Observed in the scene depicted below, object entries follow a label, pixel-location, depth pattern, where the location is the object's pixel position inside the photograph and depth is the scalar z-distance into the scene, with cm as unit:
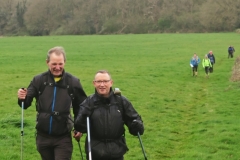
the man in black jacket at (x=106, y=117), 582
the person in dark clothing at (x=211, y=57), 3272
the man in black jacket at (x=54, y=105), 626
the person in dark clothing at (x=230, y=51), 4162
